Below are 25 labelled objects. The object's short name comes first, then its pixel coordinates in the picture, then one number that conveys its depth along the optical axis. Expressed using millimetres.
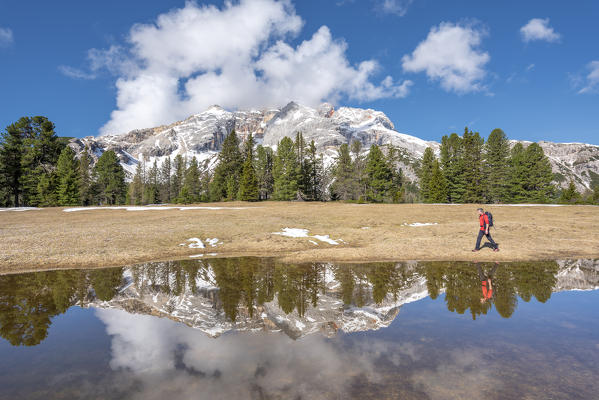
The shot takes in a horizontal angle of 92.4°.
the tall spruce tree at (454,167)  64000
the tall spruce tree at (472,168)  62375
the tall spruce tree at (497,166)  64625
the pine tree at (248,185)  65538
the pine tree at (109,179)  85812
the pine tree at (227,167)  84312
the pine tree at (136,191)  113850
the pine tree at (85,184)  78650
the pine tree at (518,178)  62500
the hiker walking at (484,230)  17547
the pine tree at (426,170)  71688
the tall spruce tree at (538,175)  60988
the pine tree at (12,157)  54500
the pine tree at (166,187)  115750
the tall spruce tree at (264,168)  83562
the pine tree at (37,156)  54575
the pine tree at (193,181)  100031
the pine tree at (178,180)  111375
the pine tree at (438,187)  62688
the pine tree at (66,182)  54812
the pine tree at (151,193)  106375
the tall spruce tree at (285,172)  68125
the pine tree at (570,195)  61719
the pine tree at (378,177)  68062
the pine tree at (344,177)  82625
